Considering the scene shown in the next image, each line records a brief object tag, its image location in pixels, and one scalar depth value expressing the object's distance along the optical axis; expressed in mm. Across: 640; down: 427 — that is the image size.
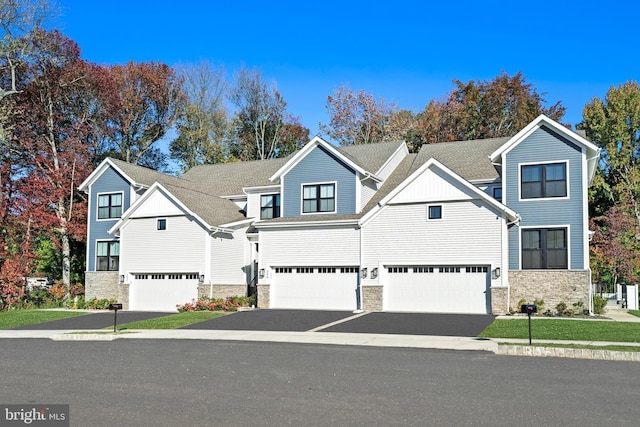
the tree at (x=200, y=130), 59625
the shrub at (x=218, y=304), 30031
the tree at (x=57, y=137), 40844
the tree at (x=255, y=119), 62062
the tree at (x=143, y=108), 52688
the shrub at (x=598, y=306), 26516
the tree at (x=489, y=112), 48812
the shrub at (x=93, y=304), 34531
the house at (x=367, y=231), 26922
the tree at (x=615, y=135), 49438
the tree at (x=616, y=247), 42438
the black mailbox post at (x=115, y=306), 21706
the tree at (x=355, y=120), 57406
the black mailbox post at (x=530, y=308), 17547
